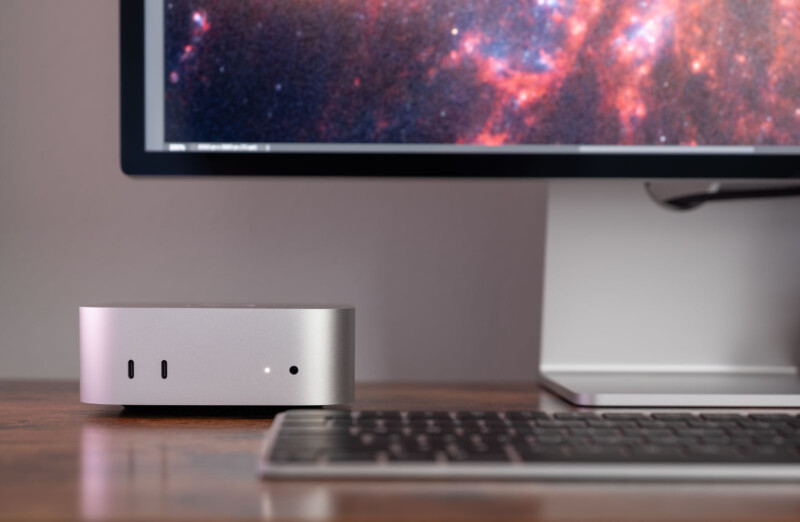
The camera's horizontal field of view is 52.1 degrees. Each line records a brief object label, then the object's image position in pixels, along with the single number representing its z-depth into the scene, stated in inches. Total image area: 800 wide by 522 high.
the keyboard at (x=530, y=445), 17.6
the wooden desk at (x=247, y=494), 15.7
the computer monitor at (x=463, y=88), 28.9
